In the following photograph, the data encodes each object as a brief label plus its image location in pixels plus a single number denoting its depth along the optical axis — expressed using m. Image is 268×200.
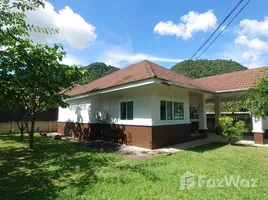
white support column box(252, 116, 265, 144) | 10.35
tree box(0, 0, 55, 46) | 4.64
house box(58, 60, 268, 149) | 9.37
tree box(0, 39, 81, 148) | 5.36
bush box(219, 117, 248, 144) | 10.04
